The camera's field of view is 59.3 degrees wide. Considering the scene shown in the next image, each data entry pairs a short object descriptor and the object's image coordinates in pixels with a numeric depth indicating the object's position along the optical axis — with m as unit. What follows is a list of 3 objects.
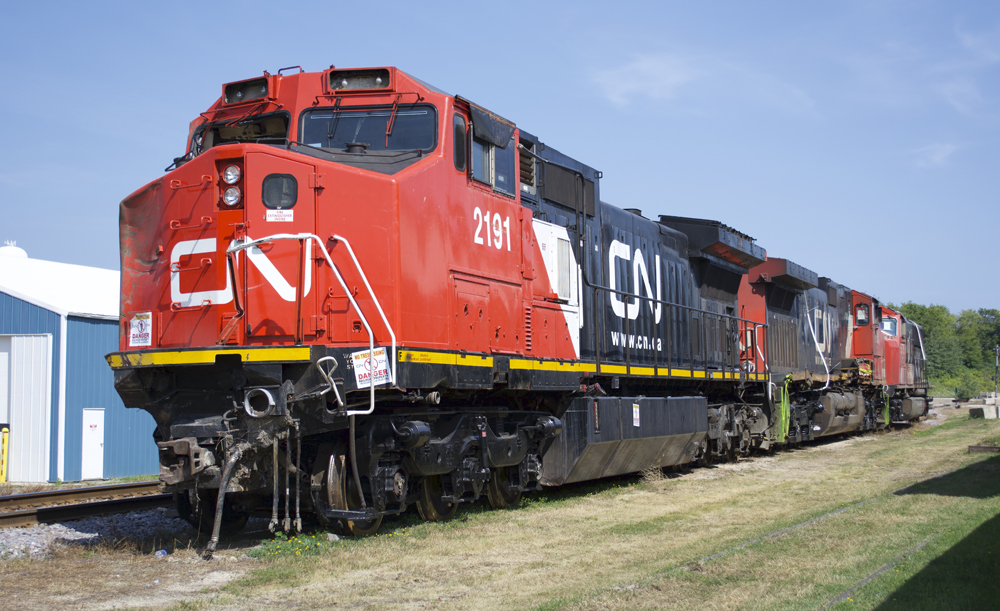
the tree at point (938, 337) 106.31
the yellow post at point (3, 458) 16.42
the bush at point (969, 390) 61.34
